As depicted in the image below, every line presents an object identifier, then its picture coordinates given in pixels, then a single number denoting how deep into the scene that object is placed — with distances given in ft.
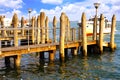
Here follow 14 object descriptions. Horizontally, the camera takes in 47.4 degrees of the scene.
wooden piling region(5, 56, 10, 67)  41.23
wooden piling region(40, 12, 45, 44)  52.77
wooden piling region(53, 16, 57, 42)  58.27
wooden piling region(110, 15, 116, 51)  54.35
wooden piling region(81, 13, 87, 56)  47.98
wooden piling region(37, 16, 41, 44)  51.58
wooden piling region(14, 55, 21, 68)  37.99
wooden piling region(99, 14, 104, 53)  51.78
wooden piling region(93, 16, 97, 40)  56.14
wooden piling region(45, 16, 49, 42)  56.19
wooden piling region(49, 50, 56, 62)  43.60
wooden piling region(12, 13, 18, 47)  47.35
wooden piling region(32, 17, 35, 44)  56.44
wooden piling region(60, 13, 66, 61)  42.78
